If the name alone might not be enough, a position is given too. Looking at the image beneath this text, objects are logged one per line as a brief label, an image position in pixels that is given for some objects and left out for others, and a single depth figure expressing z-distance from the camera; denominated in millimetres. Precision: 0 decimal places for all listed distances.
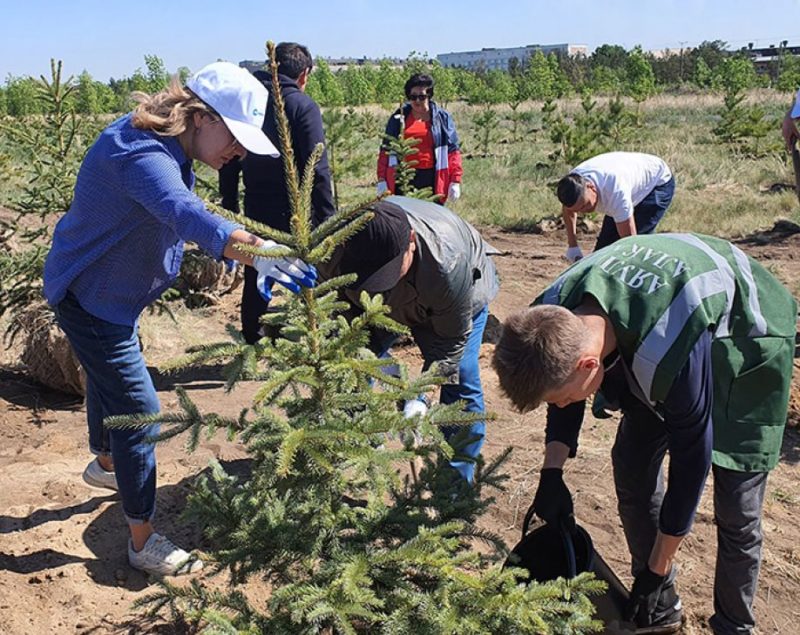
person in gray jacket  2777
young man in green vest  1911
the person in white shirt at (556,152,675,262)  4804
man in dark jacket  4457
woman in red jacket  6582
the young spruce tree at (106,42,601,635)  1952
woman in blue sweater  2289
